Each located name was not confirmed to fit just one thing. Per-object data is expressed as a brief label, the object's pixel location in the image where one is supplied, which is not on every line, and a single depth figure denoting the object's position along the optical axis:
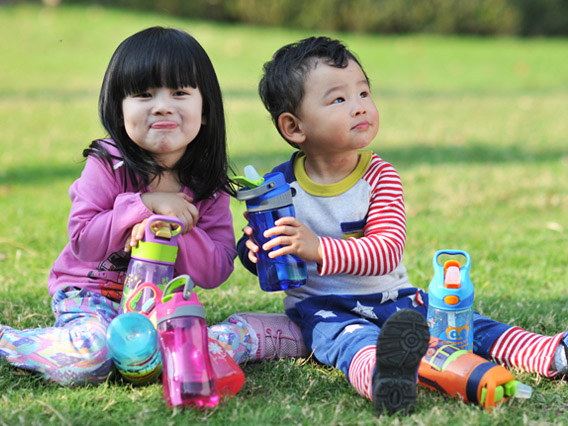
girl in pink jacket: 2.55
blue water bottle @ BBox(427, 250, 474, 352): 2.50
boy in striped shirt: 2.58
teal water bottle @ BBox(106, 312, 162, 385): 2.33
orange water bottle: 2.22
